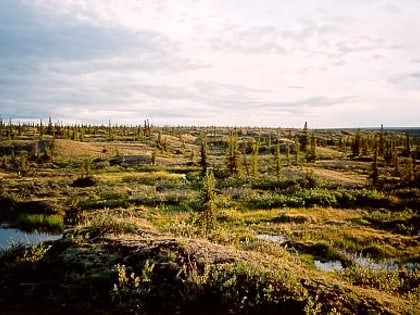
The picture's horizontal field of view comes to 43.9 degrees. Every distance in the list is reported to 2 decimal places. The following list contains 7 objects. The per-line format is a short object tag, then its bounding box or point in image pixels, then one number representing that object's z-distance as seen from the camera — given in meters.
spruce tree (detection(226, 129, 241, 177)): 61.91
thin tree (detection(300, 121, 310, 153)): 90.14
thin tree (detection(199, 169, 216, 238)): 24.81
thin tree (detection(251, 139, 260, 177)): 63.42
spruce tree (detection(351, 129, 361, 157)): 103.88
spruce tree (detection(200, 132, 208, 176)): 63.31
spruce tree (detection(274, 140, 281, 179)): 57.00
